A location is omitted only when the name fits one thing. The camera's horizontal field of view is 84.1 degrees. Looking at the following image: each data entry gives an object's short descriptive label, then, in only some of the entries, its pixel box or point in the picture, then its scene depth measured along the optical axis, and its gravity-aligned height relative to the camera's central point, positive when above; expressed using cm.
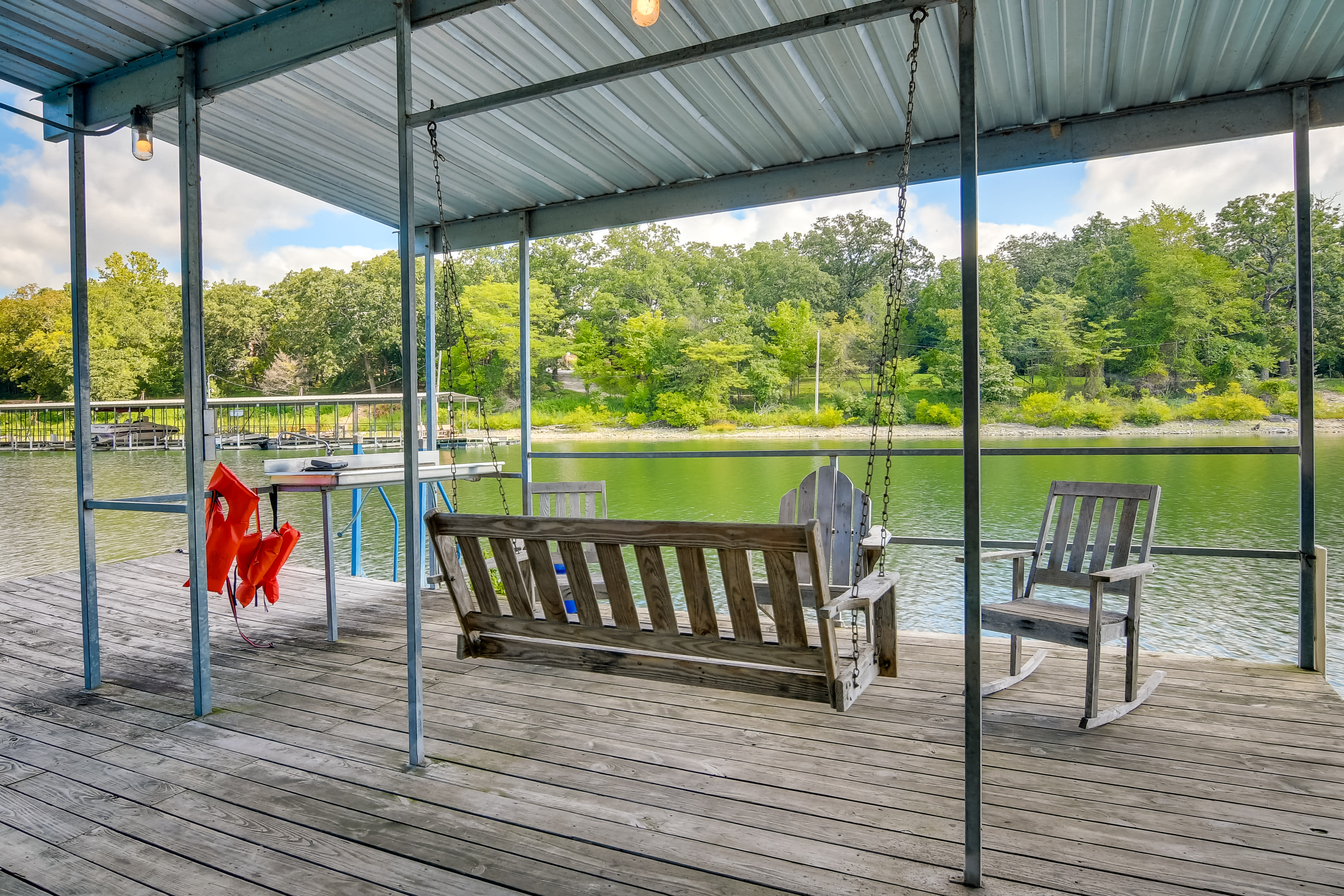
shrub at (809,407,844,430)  3241 +96
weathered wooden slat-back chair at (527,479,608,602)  454 -33
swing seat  207 -52
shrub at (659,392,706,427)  3325 +139
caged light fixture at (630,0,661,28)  229 +134
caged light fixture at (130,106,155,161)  321 +137
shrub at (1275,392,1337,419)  2553 +102
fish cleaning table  357 -15
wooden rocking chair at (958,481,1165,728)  284 -62
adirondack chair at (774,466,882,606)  373 -38
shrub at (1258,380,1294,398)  2781 +175
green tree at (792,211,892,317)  3581 +929
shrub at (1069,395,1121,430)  2984 +86
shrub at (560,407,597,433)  3338 +104
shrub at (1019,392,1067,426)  3014 +123
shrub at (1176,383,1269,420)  2780 +106
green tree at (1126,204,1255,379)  2906 +548
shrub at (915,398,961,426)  3086 +102
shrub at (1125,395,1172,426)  2944 +95
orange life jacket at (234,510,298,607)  353 -55
